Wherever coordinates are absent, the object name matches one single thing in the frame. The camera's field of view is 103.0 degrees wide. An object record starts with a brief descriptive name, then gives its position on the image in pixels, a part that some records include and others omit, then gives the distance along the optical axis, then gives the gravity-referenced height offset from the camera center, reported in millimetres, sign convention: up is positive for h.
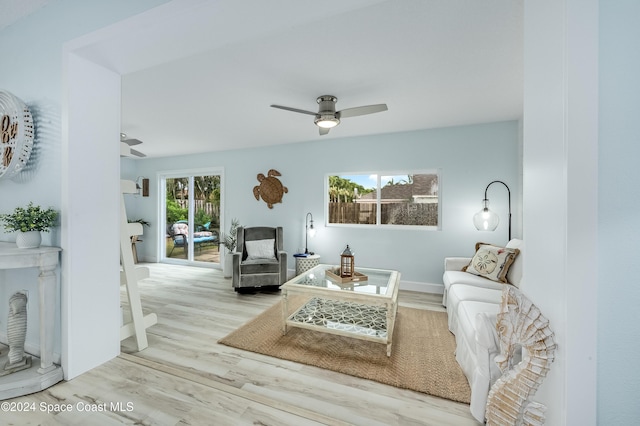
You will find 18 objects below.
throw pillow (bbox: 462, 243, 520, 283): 2673 -527
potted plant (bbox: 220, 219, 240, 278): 4617 -591
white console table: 1492 -675
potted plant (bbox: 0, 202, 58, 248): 1545 -72
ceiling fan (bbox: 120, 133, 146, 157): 2094 +517
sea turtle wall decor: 4805 +468
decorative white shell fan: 1710 +528
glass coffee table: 2172 -994
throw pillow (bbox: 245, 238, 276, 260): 4109 -607
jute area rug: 1809 -1190
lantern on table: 2682 -554
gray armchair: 3719 -732
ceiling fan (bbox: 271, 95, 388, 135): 2557 +1014
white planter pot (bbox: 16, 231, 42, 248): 1585 -174
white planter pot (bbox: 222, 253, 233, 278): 4602 -953
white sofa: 1469 -768
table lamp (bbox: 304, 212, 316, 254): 4523 -307
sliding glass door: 5594 -85
